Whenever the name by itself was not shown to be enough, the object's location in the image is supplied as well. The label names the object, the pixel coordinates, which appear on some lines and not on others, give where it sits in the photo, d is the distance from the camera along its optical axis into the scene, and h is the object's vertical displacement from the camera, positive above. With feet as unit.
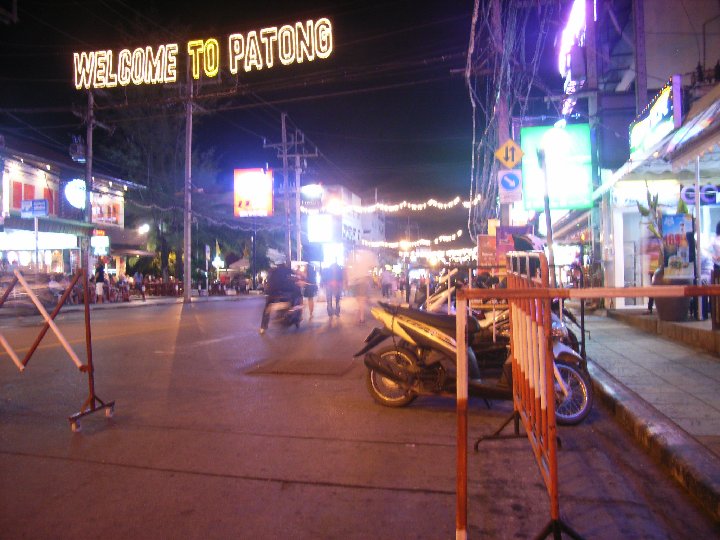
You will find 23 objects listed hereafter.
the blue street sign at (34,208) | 77.10 +9.58
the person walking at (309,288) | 57.07 -1.22
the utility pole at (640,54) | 48.52 +18.39
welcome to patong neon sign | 72.54 +29.36
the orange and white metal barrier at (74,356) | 18.57 -2.53
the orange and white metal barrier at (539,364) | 9.61 -1.73
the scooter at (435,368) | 18.94 -3.21
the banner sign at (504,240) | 48.47 +3.07
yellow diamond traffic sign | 46.98 +9.82
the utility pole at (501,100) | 47.98 +16.19
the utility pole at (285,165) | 125.70 +25.28
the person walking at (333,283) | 62.08 -0.70
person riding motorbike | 46.82 -0.98
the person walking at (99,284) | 94.17 -0.84
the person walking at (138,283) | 109.48 -0.88
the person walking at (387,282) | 85.85 -0.91
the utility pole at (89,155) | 88.74 +19.05
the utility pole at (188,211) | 99.25 +11.71
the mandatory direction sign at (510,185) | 47.80 +7.47
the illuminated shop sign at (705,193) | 41.25 +5.70
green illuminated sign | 56.18 +10.55
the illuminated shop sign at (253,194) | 107.14 +15.50
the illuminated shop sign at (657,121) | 35.29 +10.26
